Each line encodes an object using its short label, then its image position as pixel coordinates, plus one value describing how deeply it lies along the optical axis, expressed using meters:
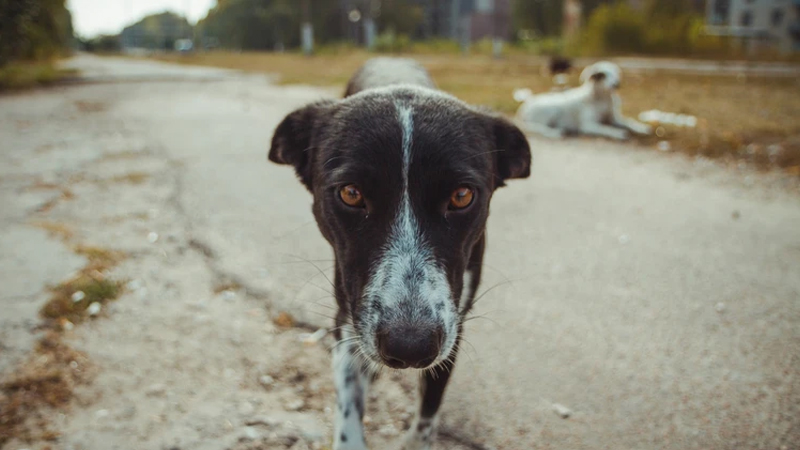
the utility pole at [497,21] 51.09
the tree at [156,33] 62.88
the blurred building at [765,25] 18.14
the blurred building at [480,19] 51.06
